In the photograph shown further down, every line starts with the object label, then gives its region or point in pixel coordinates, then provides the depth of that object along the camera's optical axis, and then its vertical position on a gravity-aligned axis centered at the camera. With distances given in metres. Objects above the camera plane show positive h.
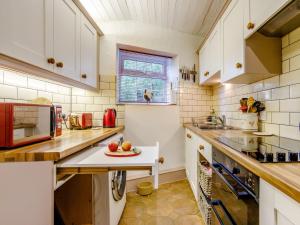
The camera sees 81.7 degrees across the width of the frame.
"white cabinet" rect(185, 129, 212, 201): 1.49 -0.46
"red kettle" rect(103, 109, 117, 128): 2.20 -0.08
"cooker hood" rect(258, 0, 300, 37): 0.98 +0.59
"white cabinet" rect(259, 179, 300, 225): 0.51 -0.32
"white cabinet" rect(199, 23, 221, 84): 1.88 +0.67
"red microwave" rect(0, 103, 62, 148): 0.87 -0.07
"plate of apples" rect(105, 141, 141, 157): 1.00 -0.24
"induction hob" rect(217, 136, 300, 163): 0.73 -0.20
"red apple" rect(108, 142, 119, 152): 1.06 -0.22
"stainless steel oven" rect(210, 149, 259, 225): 0.75 -0.42
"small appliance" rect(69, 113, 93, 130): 1.98 -0.11
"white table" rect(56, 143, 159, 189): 0.83 -0.25
